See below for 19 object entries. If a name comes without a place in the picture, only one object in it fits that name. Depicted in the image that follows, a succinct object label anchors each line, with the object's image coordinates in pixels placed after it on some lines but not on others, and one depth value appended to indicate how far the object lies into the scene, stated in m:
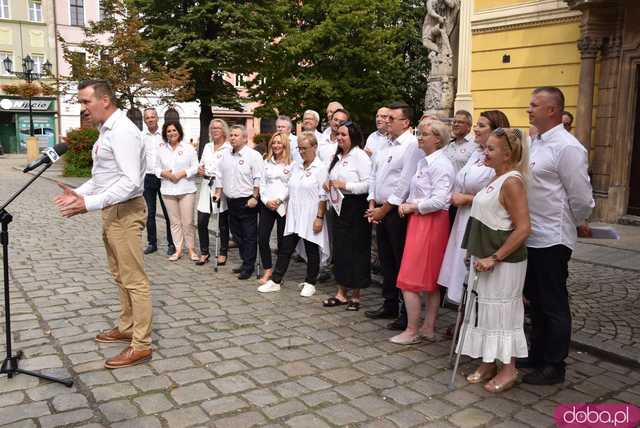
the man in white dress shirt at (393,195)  5.26
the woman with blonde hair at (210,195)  8.16
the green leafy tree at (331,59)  24.95
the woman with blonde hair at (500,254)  3.93
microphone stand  3.95
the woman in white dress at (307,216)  6.54
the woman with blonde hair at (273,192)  7.01
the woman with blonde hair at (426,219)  4.89
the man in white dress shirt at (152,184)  8.55
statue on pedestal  14.34
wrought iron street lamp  24.42
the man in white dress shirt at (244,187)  7.34
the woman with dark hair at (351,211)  5.90
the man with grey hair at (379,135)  6.88
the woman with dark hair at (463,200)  4.79
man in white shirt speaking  4.30
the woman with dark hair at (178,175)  8.21
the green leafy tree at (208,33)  22.45
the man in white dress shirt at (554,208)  4.08
